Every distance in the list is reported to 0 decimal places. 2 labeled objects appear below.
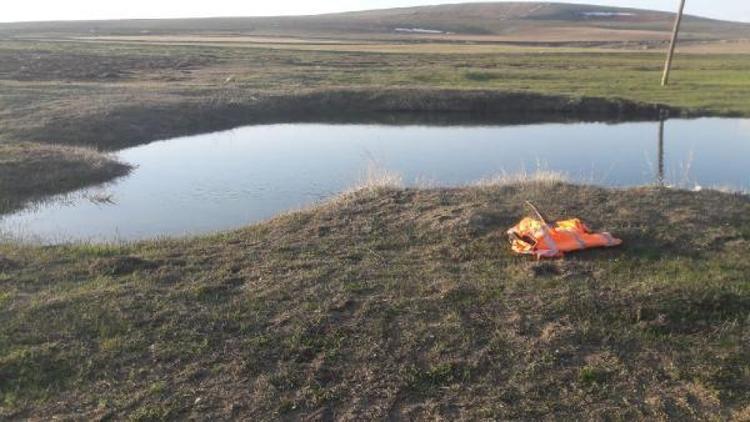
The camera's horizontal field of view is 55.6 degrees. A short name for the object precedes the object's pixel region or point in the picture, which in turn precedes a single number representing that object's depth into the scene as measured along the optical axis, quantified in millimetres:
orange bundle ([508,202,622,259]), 10305
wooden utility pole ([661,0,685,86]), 35281
